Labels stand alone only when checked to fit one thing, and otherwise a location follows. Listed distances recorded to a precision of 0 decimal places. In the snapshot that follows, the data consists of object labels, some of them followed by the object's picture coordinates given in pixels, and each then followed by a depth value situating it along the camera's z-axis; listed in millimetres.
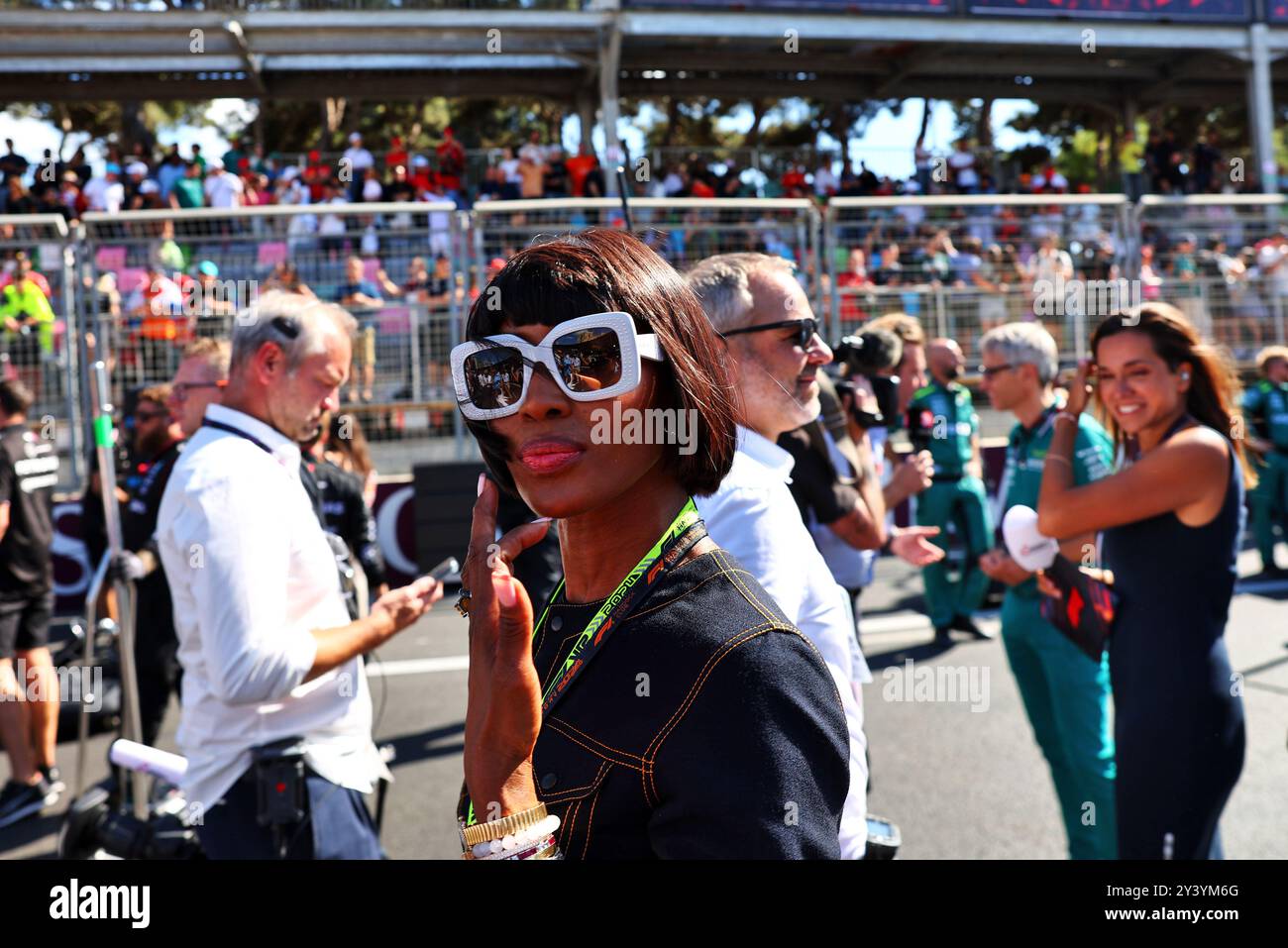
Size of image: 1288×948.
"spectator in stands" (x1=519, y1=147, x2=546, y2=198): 15172
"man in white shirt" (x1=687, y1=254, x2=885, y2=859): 1974
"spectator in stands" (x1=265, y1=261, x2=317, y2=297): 8234
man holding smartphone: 2416
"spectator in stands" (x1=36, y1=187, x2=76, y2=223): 15125
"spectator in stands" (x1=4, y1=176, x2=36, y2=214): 15188
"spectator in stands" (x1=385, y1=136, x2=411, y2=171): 15695
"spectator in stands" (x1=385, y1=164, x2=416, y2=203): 15234
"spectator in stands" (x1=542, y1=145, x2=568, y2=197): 15609
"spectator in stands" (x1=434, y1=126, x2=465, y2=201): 16156
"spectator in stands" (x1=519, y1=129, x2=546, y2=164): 15602
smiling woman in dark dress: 2848
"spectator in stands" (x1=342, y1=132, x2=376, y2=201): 15555
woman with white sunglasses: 1148
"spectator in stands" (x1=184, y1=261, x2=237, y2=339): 8219
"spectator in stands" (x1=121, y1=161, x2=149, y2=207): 15094
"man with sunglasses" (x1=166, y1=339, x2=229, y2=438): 4430
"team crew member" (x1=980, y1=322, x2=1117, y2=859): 3633
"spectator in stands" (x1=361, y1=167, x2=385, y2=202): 14625
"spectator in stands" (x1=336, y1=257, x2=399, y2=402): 8484
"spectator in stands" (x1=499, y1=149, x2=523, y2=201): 15320
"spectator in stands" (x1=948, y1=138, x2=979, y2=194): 18188
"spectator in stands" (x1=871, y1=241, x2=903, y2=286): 9570
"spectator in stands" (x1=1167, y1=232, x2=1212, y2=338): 10141
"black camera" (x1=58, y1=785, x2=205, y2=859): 3234
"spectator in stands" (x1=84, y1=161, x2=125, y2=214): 14266
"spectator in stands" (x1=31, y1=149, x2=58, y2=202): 15367
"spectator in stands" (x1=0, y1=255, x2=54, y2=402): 8297
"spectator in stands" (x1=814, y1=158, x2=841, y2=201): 18062
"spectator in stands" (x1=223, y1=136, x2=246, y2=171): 15234
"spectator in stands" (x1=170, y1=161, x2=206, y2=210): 14094
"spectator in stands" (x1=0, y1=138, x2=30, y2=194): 15625
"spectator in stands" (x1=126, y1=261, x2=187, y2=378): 8281
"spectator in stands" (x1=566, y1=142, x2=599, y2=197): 15219
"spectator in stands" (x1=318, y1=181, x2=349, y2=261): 8641
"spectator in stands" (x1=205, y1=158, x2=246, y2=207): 13719
